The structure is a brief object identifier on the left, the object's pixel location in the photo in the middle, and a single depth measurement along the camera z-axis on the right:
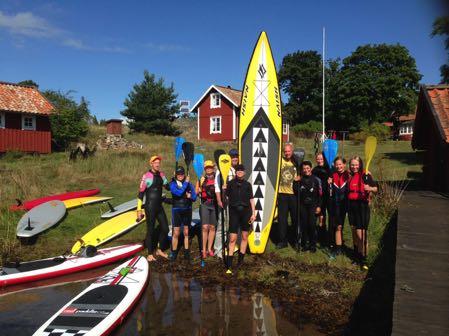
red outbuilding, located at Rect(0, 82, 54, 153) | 20.39
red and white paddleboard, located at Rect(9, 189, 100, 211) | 9.31
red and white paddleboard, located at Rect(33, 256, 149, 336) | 4.06
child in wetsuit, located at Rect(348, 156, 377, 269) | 5.67
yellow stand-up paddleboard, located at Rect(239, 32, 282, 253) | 7.30
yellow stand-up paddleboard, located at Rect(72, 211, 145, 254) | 7.47
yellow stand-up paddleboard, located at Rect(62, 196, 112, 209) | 9.64
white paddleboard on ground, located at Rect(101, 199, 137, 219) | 8.93
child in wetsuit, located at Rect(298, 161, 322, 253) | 6.28
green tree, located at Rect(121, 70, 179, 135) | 36.50
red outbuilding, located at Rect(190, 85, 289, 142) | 29.42
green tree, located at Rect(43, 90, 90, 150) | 22.91
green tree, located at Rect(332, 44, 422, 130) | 40.08
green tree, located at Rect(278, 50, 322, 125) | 47.91
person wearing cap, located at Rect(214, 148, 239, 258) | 6.28
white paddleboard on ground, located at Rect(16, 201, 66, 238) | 7.68
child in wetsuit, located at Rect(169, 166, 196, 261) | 6.34
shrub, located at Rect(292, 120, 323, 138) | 36.38
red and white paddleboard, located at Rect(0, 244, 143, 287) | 5.80
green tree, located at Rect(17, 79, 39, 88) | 61.33
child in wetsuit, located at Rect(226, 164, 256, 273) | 5.95
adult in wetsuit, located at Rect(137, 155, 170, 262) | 6.46
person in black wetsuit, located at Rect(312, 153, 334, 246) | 6.43
